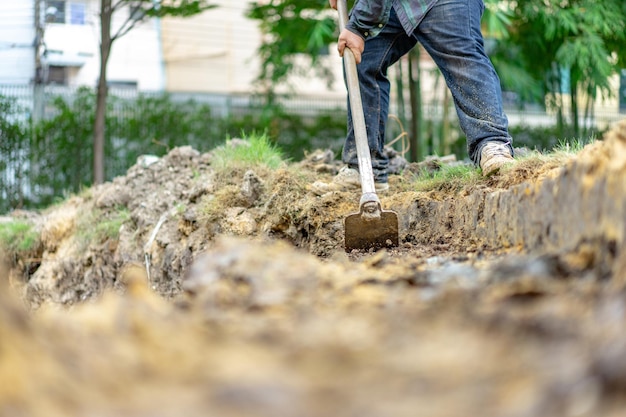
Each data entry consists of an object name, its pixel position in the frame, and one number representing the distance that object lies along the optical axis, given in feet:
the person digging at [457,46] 14.93
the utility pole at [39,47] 36.58
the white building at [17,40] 38.73
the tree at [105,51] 31.78
